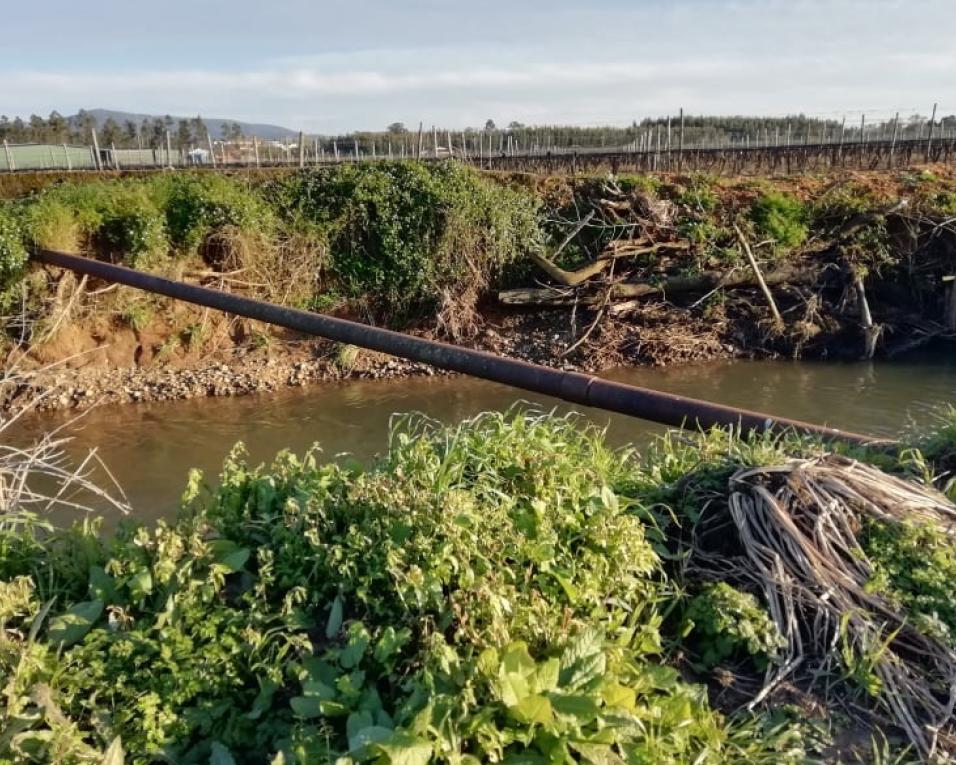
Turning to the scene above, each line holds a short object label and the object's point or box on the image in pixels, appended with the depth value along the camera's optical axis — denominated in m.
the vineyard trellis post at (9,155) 27.92
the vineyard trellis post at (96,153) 26.38
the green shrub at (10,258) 10.80
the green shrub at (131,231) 11.94
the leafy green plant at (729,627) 2.42
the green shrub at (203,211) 12.54
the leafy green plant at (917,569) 2.46
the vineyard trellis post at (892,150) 25.01
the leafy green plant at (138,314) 12.02
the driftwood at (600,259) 13.64
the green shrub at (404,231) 13.55
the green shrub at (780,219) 14.22
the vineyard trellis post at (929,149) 25.39
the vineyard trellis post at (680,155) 24.09
